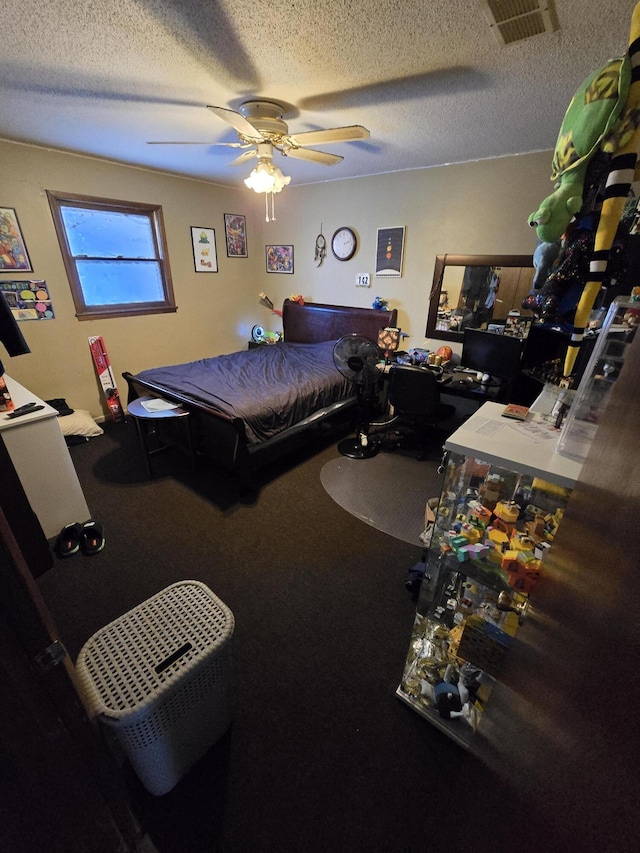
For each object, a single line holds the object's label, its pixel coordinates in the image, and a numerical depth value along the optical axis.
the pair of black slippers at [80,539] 1.99
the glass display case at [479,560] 1.03
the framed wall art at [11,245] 2.74
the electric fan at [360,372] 2.82
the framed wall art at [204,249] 3.94
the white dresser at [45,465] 1.83
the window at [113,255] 3.13
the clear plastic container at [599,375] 0.88
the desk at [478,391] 2.70
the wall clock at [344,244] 3.74
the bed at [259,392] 2.44
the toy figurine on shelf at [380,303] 3.69
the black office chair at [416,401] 2.70
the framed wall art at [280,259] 4.36
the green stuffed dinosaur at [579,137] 0.77
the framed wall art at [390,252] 3.43
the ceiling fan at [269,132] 1.84
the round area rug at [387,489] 2.30
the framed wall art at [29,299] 2.86
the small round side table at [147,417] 2.42
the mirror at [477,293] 2.87
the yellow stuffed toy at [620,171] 0.73
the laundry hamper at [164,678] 0.90
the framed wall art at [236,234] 4.18
